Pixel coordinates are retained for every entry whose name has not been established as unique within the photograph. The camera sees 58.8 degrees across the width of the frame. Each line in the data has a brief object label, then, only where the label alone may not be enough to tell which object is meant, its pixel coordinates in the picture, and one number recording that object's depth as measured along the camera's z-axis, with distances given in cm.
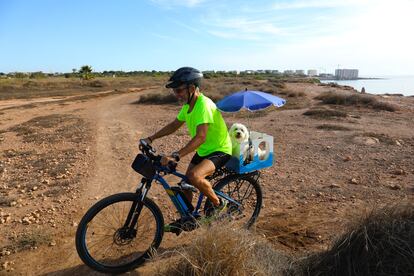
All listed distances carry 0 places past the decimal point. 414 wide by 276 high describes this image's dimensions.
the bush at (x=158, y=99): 2164
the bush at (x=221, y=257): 282
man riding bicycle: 345
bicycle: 346
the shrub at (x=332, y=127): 1147
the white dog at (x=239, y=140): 409
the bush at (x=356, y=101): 1811
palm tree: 7424
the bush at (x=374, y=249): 292
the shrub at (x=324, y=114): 1437
